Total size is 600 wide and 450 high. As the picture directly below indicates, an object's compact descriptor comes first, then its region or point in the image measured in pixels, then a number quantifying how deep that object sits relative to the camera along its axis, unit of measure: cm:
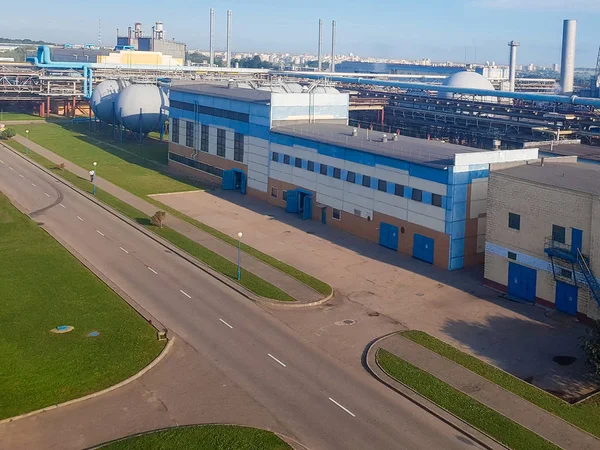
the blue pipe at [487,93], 7494
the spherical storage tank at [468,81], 10931
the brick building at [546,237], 3111
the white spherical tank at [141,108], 8038
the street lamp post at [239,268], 3544
